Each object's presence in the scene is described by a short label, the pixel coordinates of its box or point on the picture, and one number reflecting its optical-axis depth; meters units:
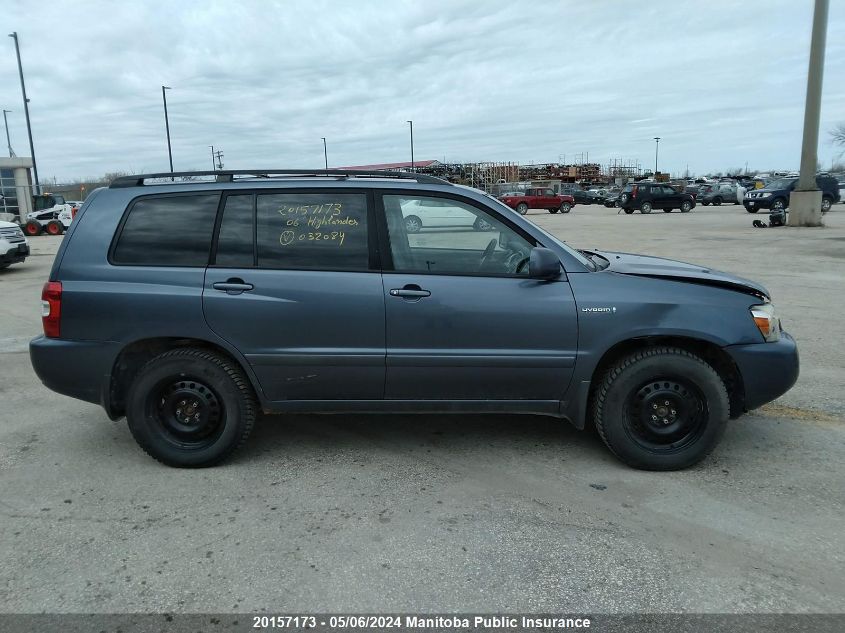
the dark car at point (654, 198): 37.38
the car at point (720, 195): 46.03
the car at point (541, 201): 42.50
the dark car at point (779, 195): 29.72
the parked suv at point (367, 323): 3.78
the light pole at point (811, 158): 21.52
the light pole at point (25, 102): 31.84
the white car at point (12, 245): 13.62
